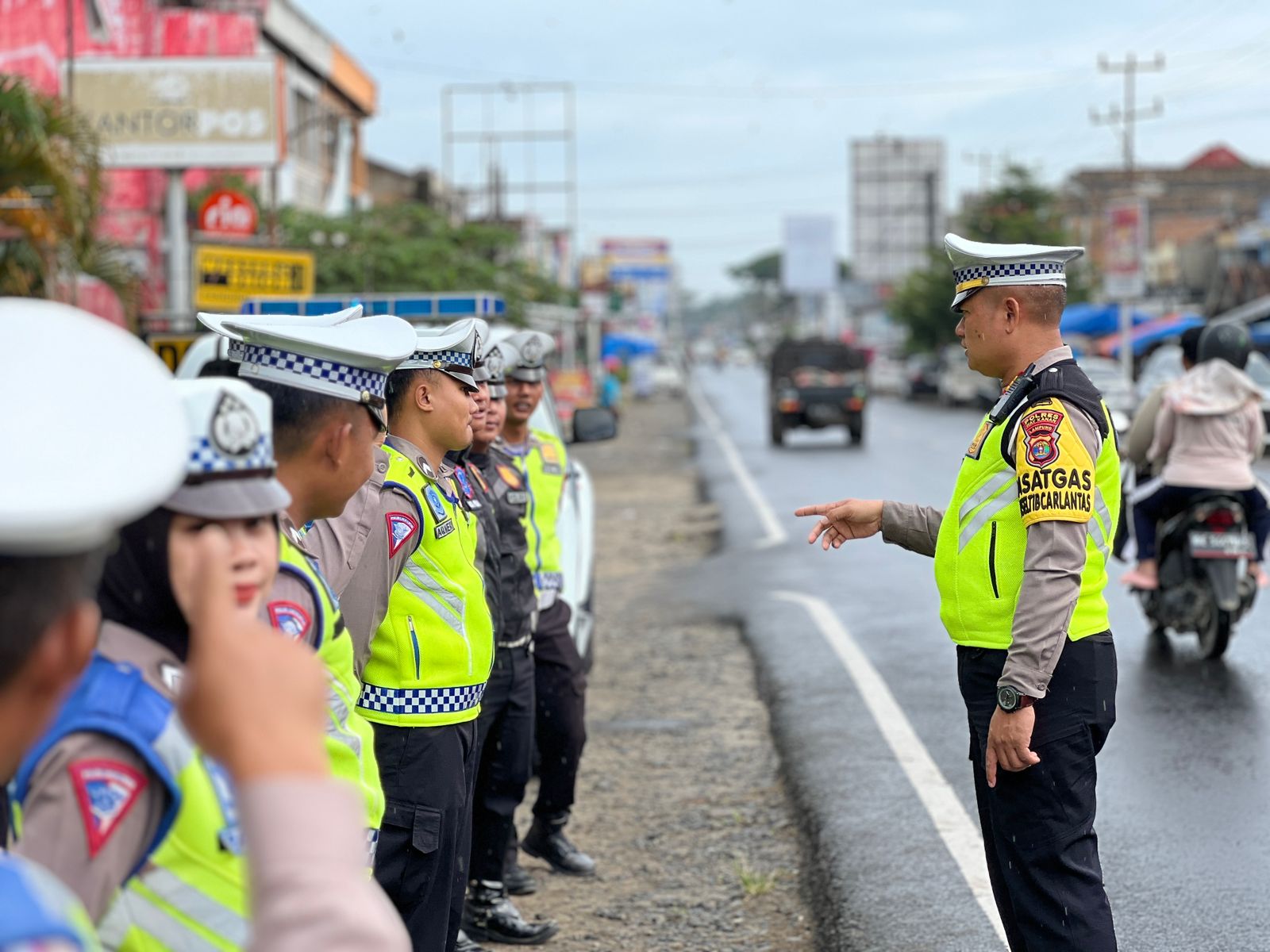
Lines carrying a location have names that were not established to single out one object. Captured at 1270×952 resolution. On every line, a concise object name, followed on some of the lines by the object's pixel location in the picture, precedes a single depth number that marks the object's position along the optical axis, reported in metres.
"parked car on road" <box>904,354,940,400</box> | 57.09
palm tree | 11.66
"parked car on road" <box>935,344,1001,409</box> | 48.97
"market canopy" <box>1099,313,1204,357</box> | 39.53
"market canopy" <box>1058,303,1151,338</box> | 48.19
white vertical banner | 117.44
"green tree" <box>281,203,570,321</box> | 20.77
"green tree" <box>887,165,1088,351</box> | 54.94
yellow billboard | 14.79
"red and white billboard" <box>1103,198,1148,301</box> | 35.28
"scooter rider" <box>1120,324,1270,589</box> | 8.84
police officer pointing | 3.67
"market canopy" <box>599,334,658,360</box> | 71.88
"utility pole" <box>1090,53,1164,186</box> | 55.78
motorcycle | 8.82
